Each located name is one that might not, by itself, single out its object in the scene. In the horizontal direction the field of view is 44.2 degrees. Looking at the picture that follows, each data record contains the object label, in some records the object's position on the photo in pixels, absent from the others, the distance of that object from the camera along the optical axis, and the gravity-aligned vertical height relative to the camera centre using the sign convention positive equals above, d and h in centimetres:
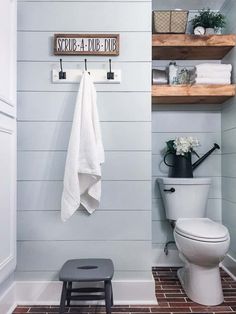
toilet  177 -54
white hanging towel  175 +2
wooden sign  190 +75
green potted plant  230 +110
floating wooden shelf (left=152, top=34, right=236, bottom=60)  223 +90
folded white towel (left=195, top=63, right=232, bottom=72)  226 +72
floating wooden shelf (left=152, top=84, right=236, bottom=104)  223 +53
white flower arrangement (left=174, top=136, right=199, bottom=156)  235 +12
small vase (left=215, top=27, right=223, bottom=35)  244 +111
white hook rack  190 +55
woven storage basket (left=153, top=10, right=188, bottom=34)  221 +105
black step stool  154 -63
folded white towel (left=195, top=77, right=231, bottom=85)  226 +62
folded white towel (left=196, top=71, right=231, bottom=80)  226 +66
